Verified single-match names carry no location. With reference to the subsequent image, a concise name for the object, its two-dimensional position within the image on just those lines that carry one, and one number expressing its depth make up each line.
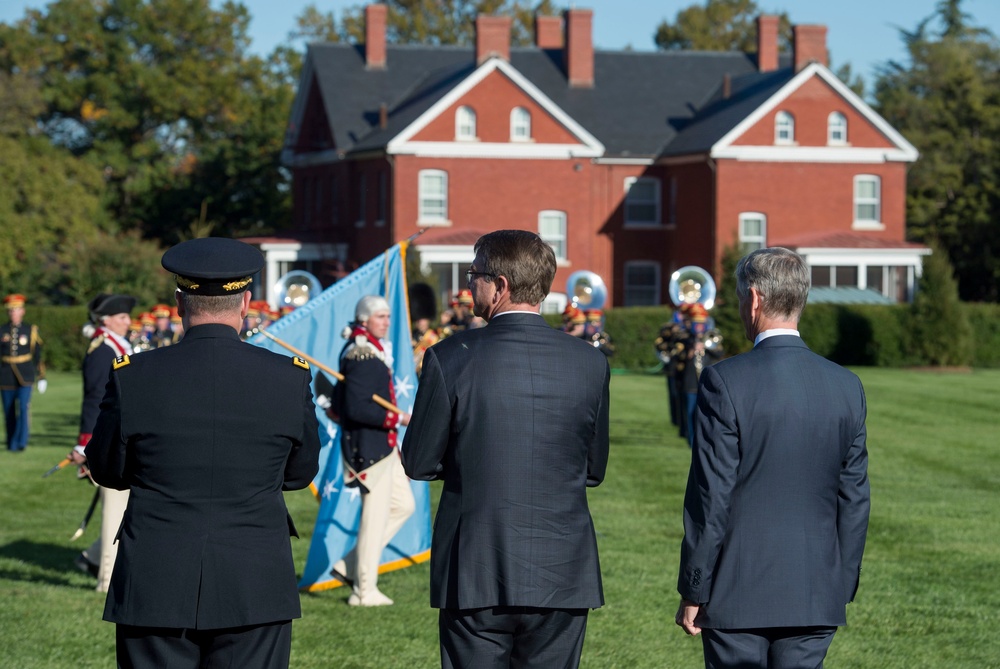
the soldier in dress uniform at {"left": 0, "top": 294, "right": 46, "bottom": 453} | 19.72
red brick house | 45.34
